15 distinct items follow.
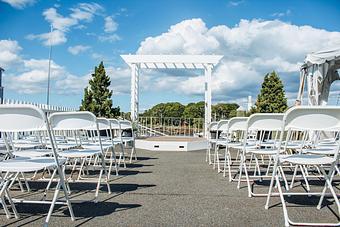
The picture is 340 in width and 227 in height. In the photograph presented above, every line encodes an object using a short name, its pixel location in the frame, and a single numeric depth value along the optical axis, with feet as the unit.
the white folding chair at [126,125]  20.30
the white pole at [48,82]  58.87
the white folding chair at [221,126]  16.73
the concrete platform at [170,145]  32.07
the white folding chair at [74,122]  9.30
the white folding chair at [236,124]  14.08
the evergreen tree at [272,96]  48.42
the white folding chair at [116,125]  17.72
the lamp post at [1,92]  28.80
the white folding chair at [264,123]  10.99
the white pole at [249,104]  47.96
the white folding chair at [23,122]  6.95
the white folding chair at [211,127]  21.47
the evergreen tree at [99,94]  46.37
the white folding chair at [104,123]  15.05
